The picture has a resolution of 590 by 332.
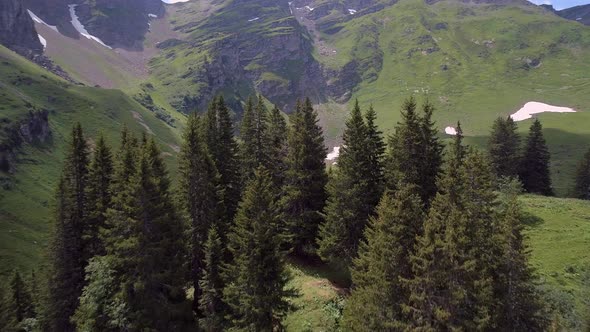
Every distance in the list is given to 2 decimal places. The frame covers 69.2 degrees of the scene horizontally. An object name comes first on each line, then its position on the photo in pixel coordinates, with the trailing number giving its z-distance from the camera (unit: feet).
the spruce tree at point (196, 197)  132.77
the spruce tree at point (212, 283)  118.52
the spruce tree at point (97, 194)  141.08
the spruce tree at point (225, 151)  155.43
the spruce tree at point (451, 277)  85.05
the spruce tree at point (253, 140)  167.43
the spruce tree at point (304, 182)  149.79
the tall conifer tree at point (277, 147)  166.59
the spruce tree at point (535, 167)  262.47
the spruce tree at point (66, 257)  139.95
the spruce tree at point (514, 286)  94.48
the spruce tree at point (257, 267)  100.99
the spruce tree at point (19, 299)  183.21
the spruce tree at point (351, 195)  131.03
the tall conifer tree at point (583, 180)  277.23
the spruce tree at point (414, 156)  128.06
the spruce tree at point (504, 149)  255.29
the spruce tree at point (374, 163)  135.44
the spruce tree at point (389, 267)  89.81
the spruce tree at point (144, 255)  108.78
